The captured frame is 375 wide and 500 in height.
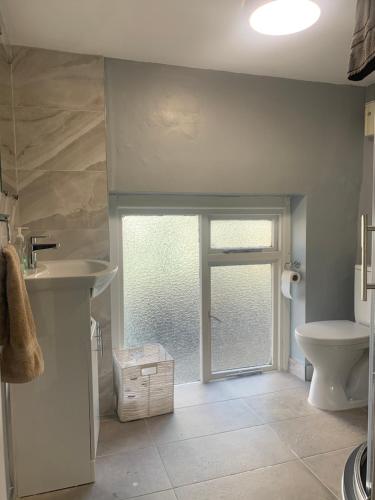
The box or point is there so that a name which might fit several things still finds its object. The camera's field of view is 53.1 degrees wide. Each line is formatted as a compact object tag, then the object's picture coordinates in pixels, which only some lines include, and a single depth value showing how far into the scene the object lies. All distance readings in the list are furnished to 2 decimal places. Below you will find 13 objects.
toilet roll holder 2.77
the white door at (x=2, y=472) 1.19
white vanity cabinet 1.62
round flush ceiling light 1.52
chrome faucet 1.82
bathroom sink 1.57
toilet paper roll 2.69
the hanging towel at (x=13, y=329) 1.20
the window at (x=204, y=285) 2.56
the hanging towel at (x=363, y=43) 1.24
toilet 2.28
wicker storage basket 2.20
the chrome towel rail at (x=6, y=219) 1.42
